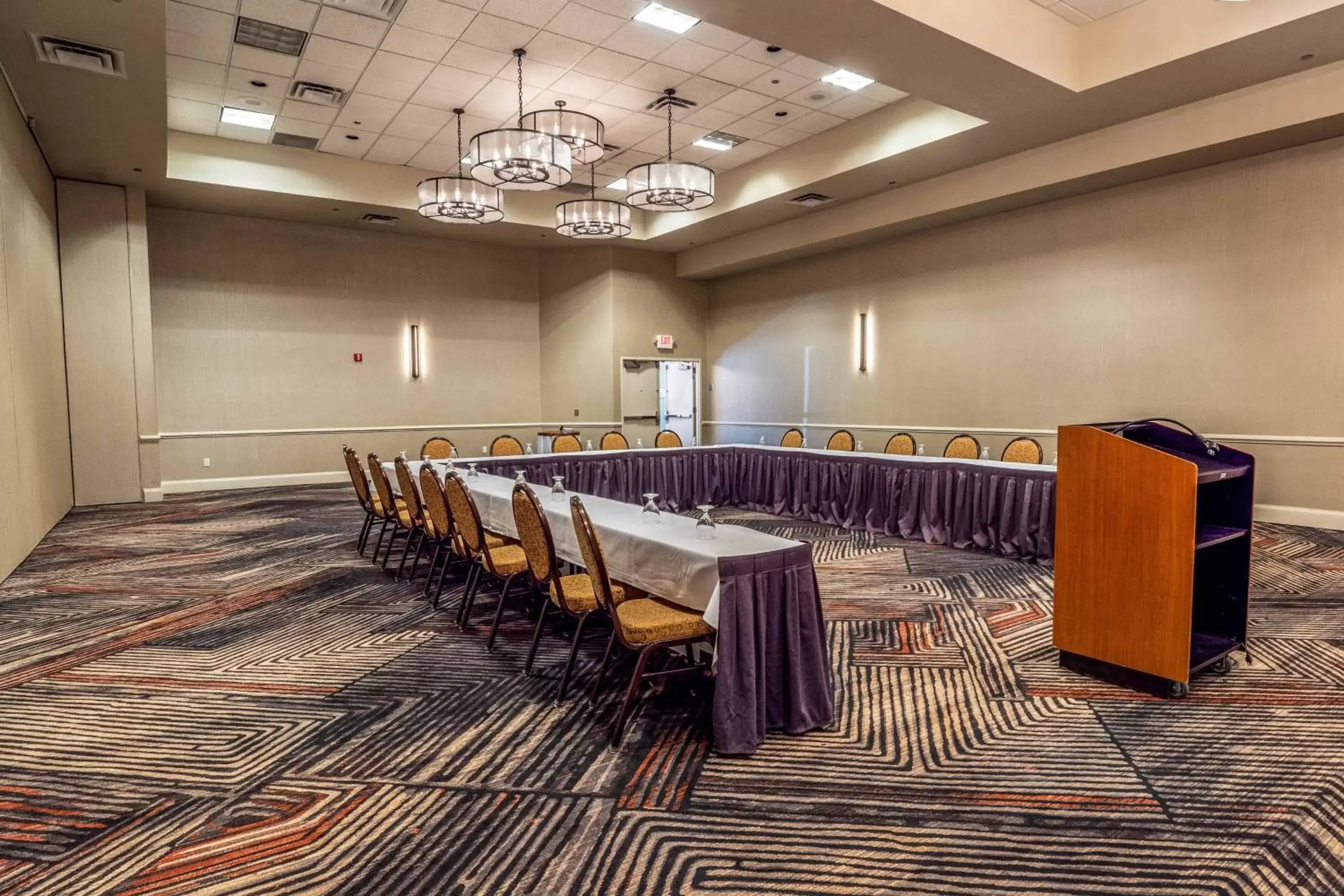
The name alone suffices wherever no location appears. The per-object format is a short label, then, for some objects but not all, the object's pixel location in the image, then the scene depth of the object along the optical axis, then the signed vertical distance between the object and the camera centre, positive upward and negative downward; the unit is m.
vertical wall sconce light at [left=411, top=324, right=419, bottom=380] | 12.06 +0.82
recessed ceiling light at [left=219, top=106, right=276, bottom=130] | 8.11 +3.15
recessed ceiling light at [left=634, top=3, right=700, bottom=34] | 5.91 +3.09
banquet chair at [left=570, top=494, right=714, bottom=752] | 2.86 -0.90
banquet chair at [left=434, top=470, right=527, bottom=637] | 3.97 -0.87
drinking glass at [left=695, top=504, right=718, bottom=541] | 3.21 -0.57
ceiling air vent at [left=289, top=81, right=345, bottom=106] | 7.36 +3.11
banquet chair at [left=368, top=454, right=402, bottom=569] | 5.78 -0.75
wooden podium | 3.06 -0.69
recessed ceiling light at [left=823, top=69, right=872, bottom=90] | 7.08 +3.08
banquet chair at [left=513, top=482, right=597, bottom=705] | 3.27 -0.80
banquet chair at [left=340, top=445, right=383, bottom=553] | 6.26 -0.81
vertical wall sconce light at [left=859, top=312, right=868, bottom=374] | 10.62 +0.81
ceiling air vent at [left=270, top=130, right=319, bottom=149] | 8.90 +3.16
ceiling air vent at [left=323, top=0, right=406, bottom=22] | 5.71 +3.06
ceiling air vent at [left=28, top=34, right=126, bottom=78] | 5.37 +2.58
